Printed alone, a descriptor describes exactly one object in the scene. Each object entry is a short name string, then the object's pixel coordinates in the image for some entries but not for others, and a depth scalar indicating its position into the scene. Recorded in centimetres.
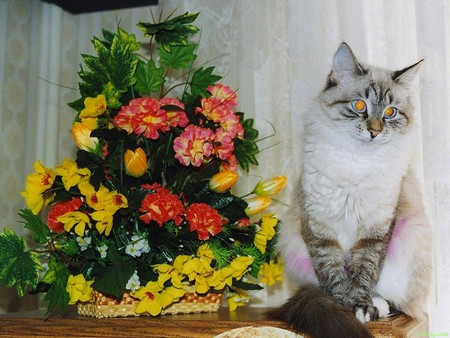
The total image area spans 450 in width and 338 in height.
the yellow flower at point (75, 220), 123
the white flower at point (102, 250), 126
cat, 122
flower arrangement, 124
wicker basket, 127
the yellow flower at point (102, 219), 121
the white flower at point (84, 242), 127
